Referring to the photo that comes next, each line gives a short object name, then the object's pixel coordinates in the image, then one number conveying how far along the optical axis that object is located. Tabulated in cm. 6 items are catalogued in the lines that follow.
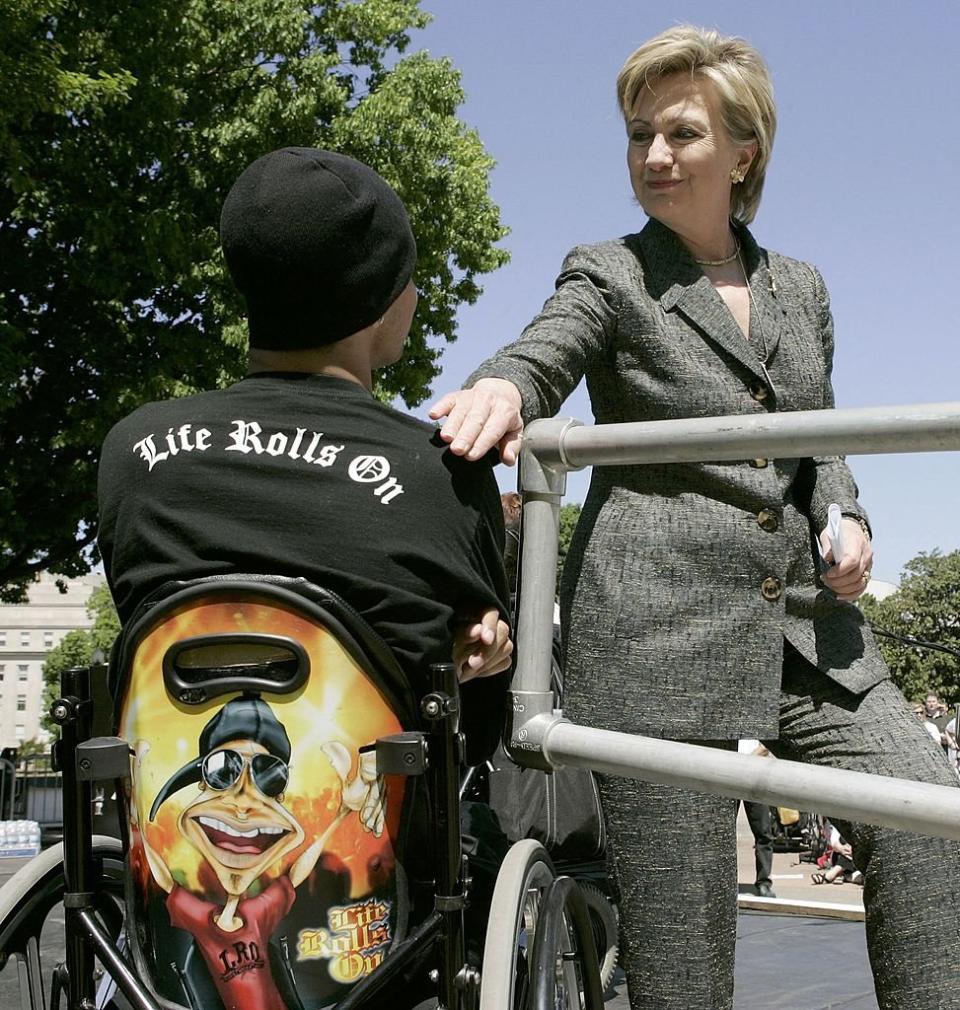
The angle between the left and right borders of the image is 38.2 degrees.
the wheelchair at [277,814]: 165
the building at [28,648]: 10744
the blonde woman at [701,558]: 205
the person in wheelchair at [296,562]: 166
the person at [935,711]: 2503
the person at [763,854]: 1072
